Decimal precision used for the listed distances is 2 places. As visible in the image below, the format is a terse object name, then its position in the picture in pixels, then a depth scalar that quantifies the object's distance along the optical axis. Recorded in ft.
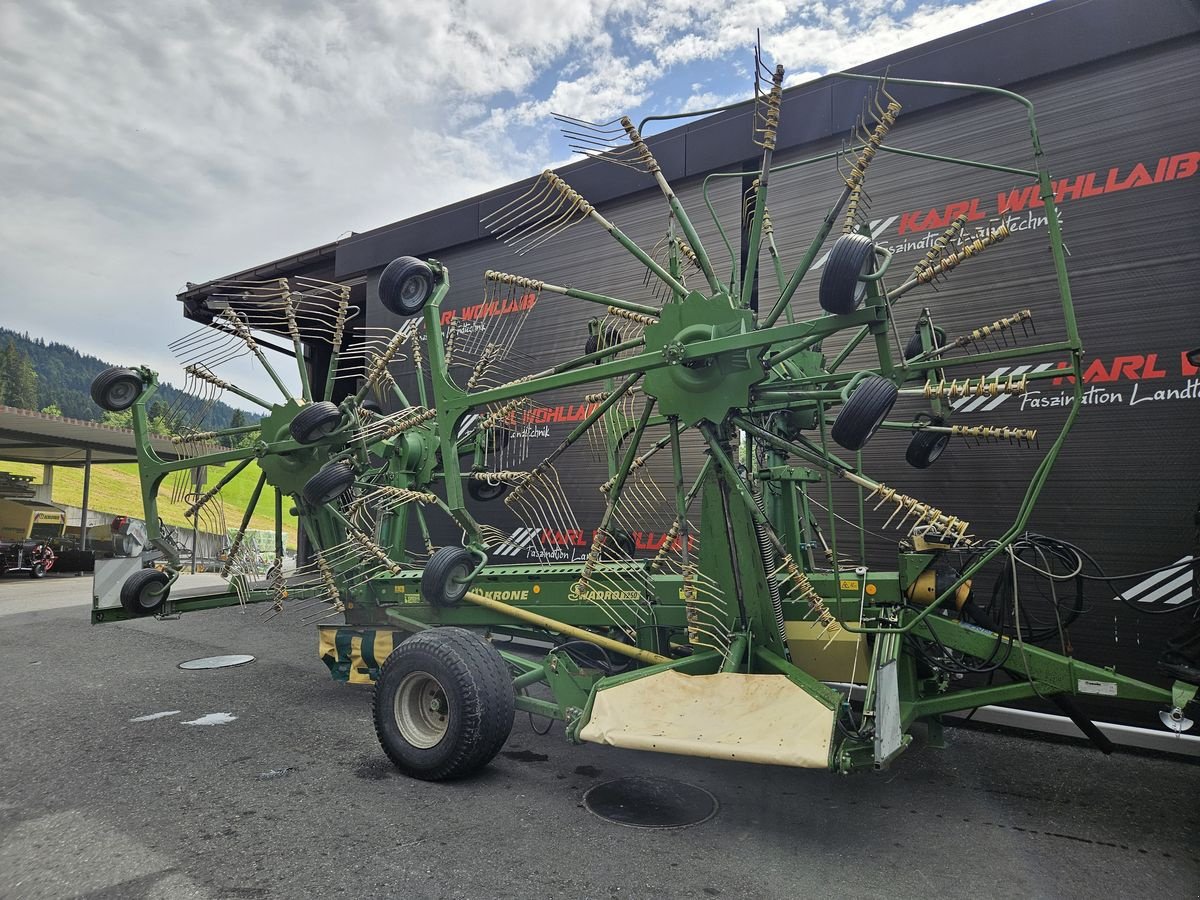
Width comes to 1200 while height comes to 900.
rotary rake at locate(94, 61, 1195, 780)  12.05
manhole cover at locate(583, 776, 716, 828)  12.98
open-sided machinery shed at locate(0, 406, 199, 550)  54.44
